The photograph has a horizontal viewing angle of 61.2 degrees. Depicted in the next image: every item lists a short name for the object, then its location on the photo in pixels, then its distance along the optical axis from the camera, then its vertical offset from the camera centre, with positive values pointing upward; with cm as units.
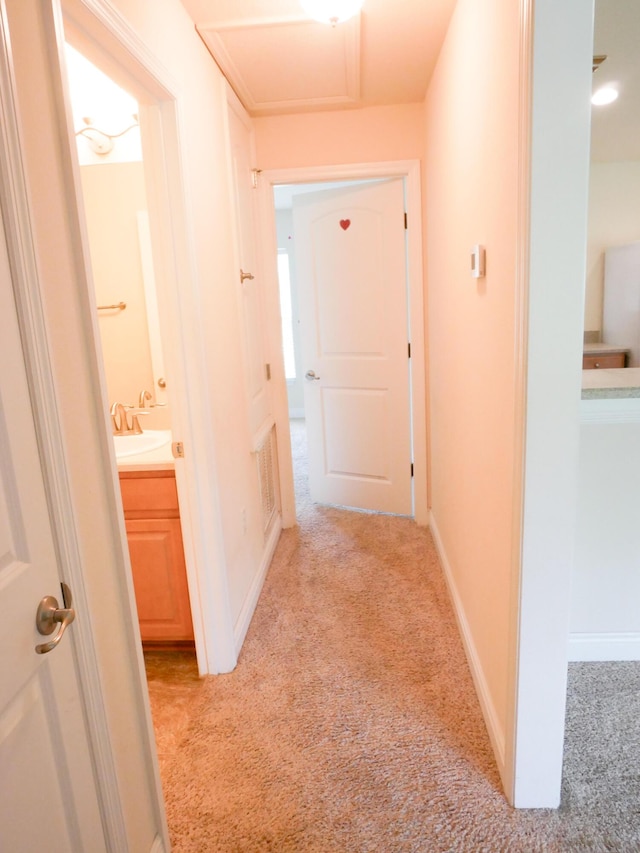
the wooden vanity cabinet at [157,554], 197 -87
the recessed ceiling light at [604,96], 292 +107
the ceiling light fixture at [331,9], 175 +96
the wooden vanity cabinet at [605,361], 413 -52
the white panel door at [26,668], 82 -54
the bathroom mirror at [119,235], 222 +35
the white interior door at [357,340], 324 -20
